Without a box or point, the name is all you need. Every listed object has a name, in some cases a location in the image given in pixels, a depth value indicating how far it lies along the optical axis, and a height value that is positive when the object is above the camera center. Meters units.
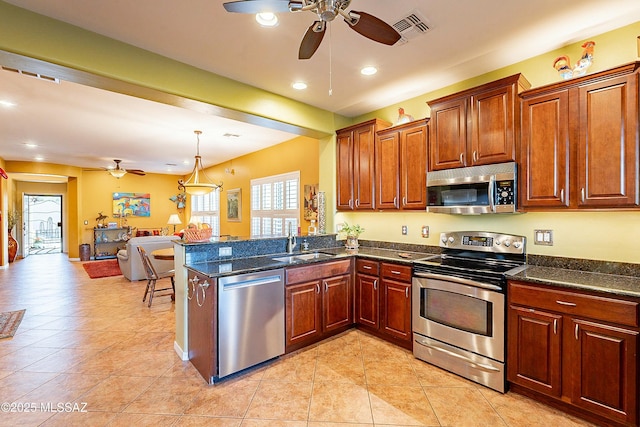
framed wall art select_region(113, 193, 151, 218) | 9.70 +0.33
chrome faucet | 3.58 -0.36
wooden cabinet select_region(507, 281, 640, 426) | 1.83 -0.95
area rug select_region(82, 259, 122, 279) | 6.86 -1.40
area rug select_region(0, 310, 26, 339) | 3.48 -1.41
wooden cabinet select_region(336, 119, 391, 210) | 3.77 +0.64
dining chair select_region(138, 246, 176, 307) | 4.51 -0.94
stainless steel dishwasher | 2.45 -0.95
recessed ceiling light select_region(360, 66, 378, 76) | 2.95 +1.46
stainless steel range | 2.35 -0.81
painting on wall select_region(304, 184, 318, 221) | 5.07 +0.21
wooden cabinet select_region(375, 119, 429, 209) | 3.28 +0.55
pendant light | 4.95 +0.46
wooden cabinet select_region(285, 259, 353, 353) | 2.93 -0.96
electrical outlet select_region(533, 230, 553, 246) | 2.62 -0.23
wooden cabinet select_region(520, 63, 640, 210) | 2.05 +0.53
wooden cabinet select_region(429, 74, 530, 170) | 2.56 +0.83
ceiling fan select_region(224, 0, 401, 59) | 1.55 +1.11
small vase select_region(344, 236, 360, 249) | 3.94 -0.40
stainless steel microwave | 2.56 +0.22
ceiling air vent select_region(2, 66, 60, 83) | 2.92 +1.44
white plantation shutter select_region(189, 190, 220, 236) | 8.72 +0.17
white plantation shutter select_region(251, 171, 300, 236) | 5.68 +0.20
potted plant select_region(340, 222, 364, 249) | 3.95 -0.29
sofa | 5.91 -0.91
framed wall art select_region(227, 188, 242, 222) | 7.49 +0.23
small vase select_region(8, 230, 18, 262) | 8.41 -0.98
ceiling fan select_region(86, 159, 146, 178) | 7.21 +1.04
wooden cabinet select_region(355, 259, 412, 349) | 3.02 -0.96
